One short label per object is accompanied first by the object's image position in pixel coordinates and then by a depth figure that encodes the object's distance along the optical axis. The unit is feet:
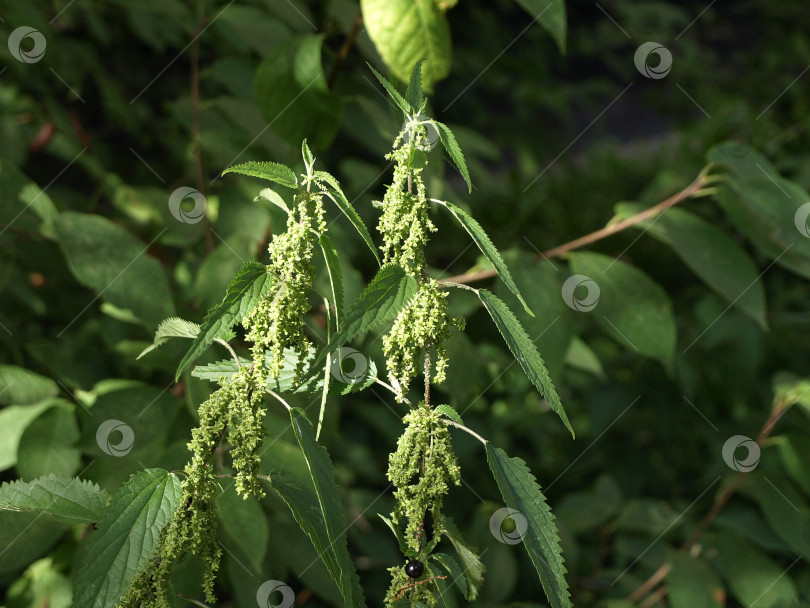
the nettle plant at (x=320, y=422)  3.17
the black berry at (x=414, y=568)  3.24
